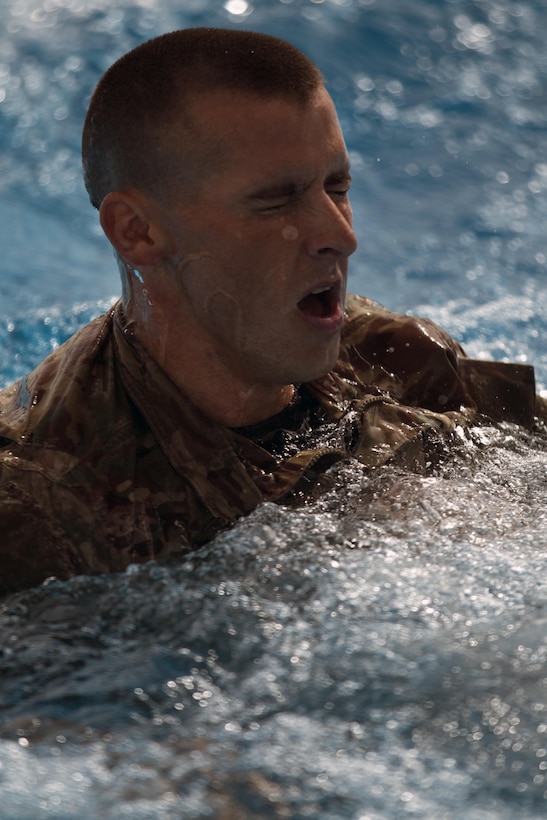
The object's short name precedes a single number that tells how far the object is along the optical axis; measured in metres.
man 3.49
